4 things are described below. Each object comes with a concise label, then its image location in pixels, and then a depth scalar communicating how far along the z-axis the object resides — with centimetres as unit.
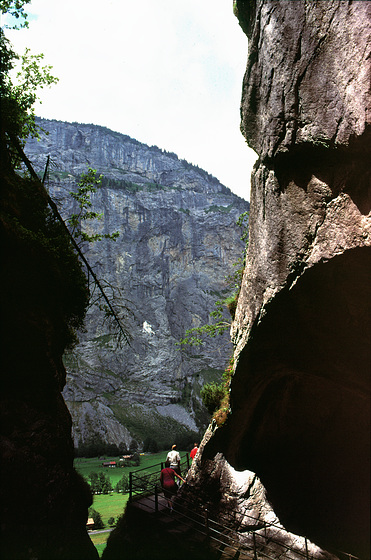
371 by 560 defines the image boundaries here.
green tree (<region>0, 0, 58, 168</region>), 895
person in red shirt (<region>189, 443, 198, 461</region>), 1398
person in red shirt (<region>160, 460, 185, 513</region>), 1019
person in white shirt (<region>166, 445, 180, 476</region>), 1080
